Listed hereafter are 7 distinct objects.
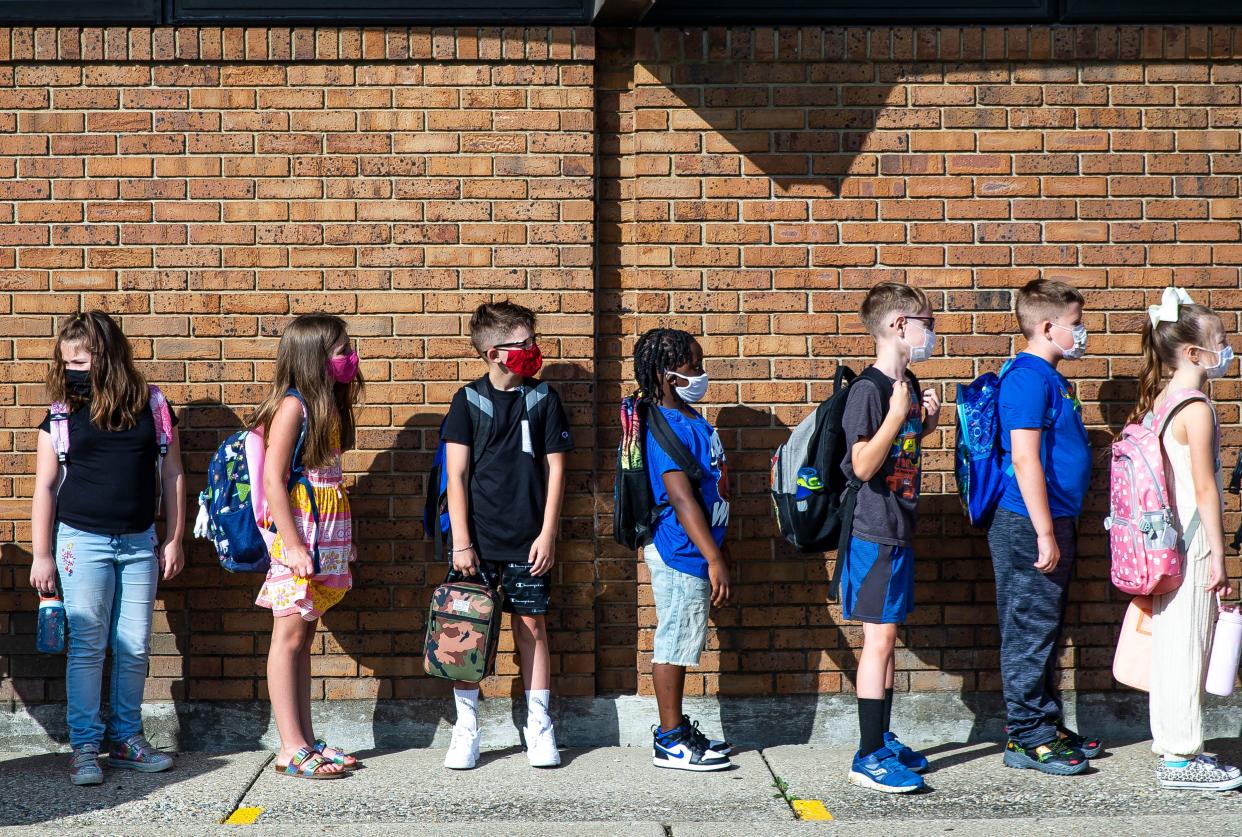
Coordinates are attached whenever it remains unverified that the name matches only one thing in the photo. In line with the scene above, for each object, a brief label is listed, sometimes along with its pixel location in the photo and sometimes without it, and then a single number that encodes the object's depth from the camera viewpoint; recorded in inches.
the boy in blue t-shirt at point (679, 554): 197.9
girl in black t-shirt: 197.9
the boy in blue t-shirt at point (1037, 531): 194.7
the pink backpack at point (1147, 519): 187.8
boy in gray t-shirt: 187.8
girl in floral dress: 194.2
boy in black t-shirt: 200.5
